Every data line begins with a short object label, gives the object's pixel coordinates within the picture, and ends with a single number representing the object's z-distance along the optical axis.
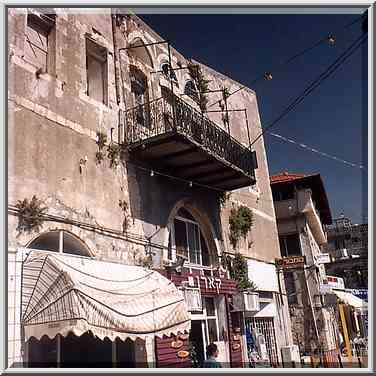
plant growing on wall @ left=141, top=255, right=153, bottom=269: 9.35
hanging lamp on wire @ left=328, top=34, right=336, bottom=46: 7.70
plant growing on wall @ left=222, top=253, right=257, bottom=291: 12.84
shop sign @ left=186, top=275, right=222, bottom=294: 10.54
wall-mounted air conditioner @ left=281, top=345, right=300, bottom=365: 11.16
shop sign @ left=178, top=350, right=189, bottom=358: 9.09
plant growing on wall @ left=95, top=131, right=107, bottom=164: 8.85
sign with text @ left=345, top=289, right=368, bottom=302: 15.78
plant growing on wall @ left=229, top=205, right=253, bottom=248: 13.71
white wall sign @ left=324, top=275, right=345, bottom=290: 16.66
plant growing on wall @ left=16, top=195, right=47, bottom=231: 6.78
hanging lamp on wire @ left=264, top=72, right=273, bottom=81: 9.64
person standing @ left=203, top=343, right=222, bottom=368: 7.24
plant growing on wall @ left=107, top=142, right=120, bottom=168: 9.19
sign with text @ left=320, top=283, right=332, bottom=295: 16.67
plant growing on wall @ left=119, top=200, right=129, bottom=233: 9.09
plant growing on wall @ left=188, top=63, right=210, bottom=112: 14.22
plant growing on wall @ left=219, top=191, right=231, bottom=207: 13.52
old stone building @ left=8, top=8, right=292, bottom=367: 6.40
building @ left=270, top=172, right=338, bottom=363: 21.14
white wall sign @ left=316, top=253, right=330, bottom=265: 14.69
